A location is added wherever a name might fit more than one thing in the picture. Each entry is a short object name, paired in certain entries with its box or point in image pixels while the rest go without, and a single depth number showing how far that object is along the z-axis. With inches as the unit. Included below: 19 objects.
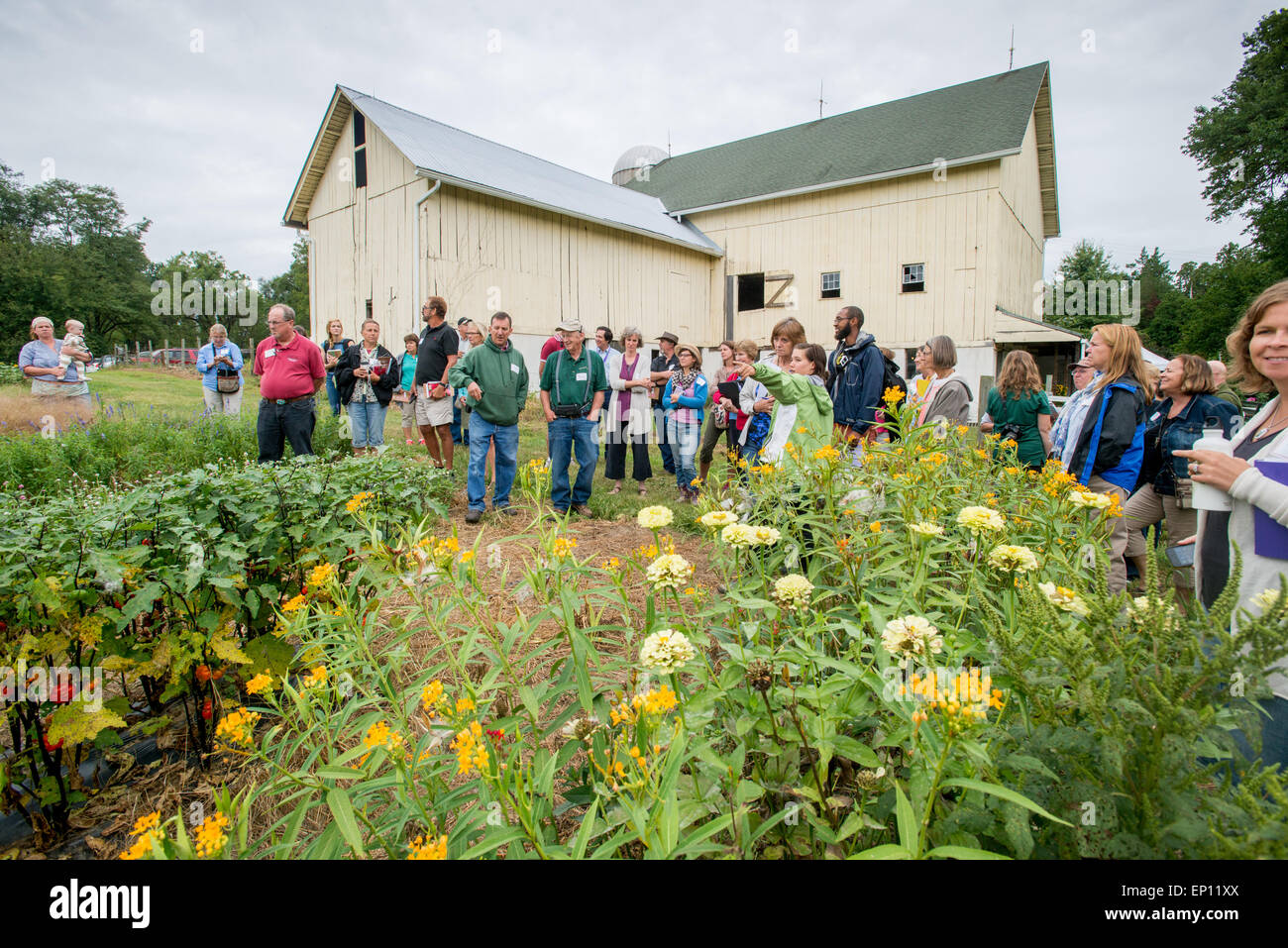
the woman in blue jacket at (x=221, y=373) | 368.8
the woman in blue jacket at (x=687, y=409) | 292.4
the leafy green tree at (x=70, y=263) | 1448.1
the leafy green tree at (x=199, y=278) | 2443.4
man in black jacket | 189.0
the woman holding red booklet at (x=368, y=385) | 326.6
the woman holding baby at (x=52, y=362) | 339.3
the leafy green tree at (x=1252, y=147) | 893.2
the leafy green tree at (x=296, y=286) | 2520.9
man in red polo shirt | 245.0
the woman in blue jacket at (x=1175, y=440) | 174.7
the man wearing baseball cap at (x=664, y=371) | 315.6
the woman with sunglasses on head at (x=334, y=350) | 342.6
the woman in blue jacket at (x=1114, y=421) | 154.0
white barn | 594.2
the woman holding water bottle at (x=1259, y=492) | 63.4
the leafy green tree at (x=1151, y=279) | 2271.2
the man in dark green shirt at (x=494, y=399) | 241.8
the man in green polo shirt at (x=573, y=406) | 256.8
